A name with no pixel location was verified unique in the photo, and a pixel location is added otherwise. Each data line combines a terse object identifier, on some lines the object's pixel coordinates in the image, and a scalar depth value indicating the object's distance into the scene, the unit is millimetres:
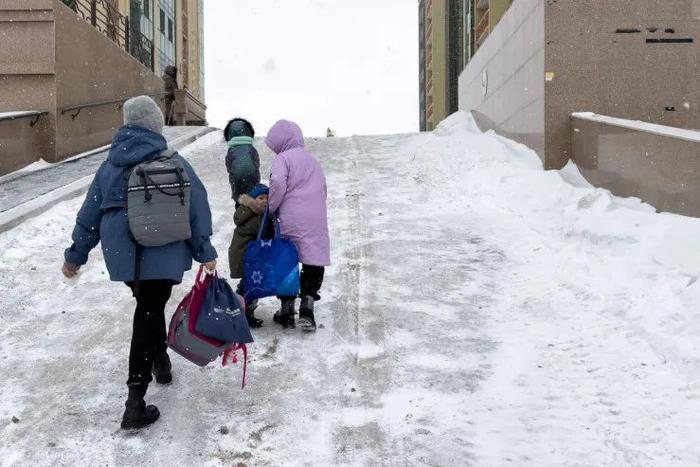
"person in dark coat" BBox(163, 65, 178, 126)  23422
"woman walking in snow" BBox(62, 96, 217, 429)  3803
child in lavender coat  5406
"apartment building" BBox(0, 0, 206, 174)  12953
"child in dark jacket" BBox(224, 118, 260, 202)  6883
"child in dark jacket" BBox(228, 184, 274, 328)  5562
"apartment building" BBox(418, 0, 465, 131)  57969
